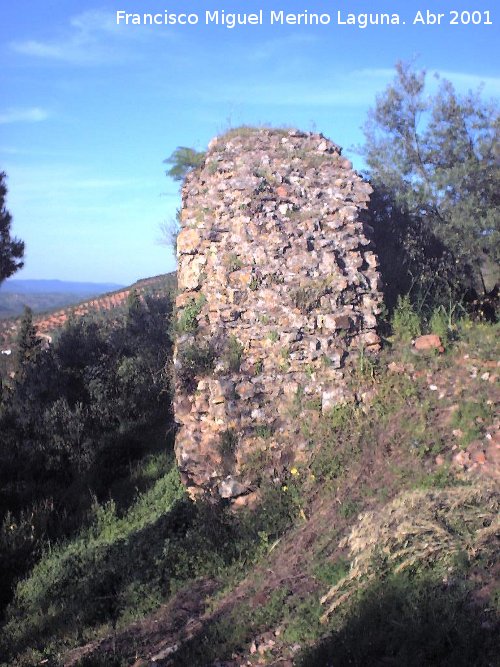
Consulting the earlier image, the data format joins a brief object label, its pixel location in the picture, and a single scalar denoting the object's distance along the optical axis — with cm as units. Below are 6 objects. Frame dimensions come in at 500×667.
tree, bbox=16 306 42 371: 1828
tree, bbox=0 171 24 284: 1447
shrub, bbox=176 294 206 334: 825
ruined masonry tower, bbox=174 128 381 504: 719
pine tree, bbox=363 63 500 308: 998
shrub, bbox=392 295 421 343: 760
